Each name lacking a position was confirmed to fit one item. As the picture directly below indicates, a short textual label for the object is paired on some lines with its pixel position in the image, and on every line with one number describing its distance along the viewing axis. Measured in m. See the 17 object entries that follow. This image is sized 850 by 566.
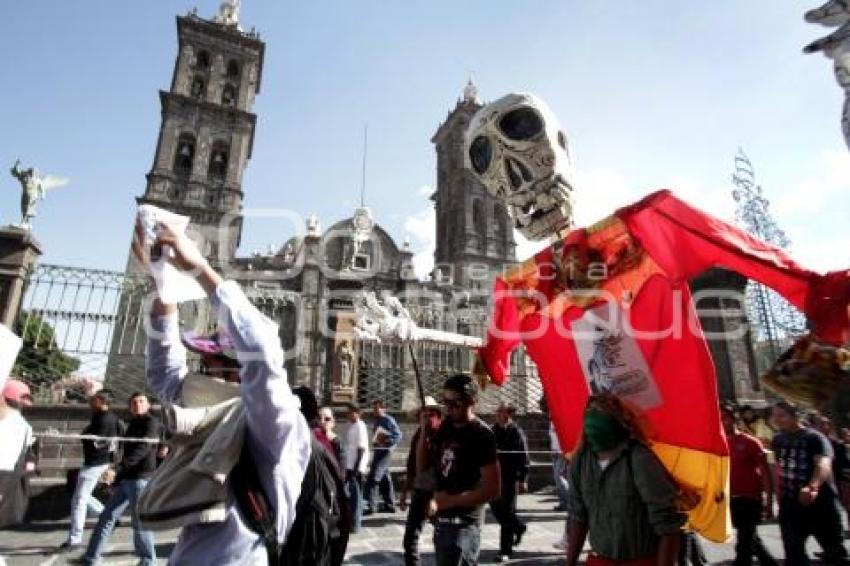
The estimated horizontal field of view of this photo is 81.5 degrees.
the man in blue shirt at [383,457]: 8.27
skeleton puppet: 2.74
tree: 8.18
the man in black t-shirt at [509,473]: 5.78
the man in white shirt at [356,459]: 6.90
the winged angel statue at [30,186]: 8.70
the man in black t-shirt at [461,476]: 3.33
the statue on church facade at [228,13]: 36.69
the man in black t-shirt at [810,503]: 4.52
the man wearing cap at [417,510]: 4.29
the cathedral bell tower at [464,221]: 38.09
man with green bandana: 2.36
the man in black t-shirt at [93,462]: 5.58
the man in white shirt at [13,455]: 2.84
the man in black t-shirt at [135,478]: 4.71
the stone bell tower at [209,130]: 30.47
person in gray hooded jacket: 1.51
